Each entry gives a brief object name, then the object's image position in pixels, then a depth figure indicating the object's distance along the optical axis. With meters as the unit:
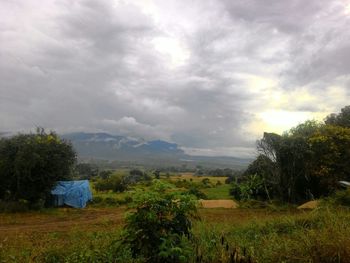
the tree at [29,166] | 27.86
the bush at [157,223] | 5.64
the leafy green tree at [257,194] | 32.97
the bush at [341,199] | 19.39
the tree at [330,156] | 30.02
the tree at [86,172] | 68.44
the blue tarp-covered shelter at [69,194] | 30.98
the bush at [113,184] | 45.72
